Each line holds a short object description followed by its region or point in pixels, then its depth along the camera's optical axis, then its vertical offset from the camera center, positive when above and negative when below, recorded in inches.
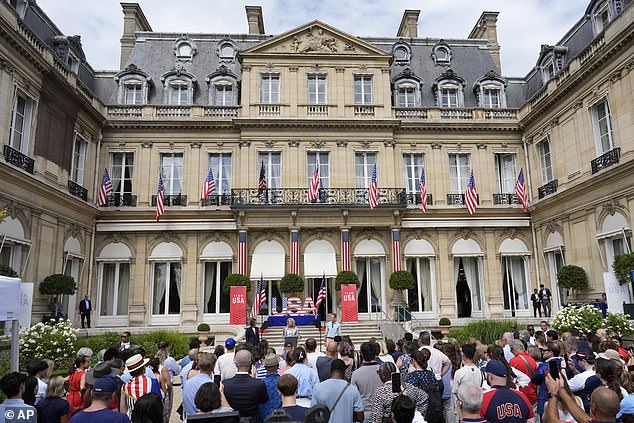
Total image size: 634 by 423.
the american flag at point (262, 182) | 746.8 +186.4
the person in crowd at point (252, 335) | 478.1 -35.9
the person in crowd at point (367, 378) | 202.1 -34.6
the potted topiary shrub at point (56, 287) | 616.7 +21.2
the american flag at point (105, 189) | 715.4 +172.3
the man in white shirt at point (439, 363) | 243.1 -34.4
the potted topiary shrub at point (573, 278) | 670.5 +22.9
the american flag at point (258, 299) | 718.5 +1.1
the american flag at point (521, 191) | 756.6 +167.7
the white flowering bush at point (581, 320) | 514.6 -28.7
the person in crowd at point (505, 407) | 154.5 -36.7
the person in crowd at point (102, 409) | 142.8 -33.5
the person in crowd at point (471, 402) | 146.4 -33.0
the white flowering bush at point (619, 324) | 497.2 -32.6
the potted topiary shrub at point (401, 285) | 745.6 +19.7
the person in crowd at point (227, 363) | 237.3 -32.1
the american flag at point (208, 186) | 737.0 +179.7
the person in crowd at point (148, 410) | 151.2 -35.0
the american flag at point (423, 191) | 779.4 +174.8
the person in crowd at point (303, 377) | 205.9 -34.7
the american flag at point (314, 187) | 740.0 +174.9
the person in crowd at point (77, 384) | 214.8 -38.0
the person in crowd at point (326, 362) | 227.6 -31.0
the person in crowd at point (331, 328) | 470.9 -29.6
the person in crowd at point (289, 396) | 169.5 -35.0
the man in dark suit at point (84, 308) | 701.9 -8.8
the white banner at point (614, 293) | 570.6 +0.3
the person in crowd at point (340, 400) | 169.8 -36.9
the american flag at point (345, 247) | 791.1 +85.6
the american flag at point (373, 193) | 751.7 +167.4
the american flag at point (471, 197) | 746.8 +157.3
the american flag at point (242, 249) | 781.3 +84.4
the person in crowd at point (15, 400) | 164.9 -34.0
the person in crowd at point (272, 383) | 198.8 -35.6
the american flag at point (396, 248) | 797.9 +83.5
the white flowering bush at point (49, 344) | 441.4 -38.8
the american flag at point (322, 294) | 694.9 +6.7
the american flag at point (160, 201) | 737.6 +156.7
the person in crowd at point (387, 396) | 168.4 -36.6
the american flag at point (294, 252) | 784.3 +78.3
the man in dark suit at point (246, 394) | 175.8 -35.1
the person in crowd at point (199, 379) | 197.2 -32.8
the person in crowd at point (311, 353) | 250.2 -29.9
